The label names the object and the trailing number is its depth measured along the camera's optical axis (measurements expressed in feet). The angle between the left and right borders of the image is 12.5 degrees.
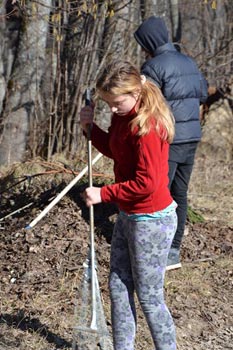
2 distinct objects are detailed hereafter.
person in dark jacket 25.04
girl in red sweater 17.43
